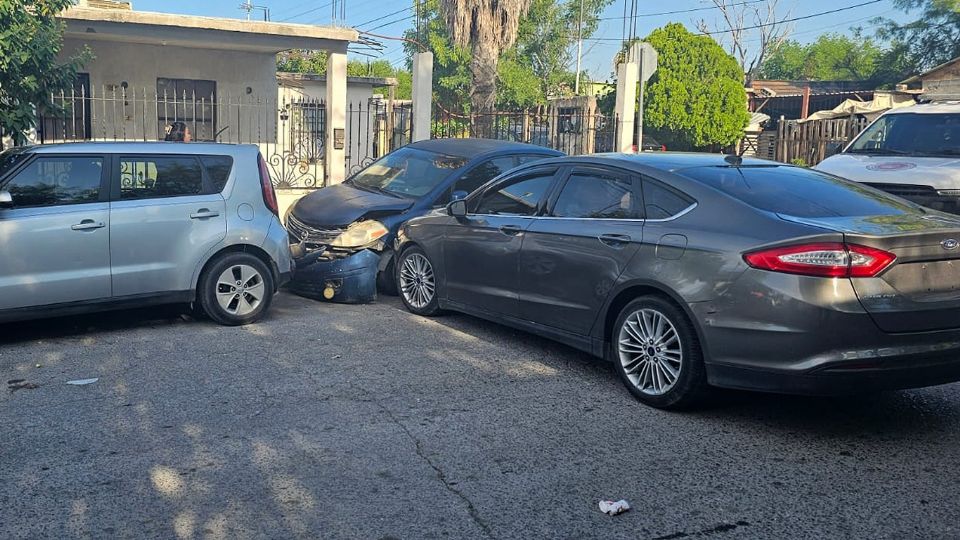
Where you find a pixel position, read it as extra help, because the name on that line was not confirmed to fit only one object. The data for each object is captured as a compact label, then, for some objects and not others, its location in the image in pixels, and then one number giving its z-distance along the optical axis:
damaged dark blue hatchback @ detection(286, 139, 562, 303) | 9.08
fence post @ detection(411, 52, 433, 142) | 14.85
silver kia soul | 7.05
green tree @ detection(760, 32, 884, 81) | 61.03
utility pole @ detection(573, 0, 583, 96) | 49.89
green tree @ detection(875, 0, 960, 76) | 44.62
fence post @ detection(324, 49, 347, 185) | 14.59
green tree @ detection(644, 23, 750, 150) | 28.88
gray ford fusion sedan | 4.78
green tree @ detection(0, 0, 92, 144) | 9.08
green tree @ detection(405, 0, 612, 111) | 45.59
